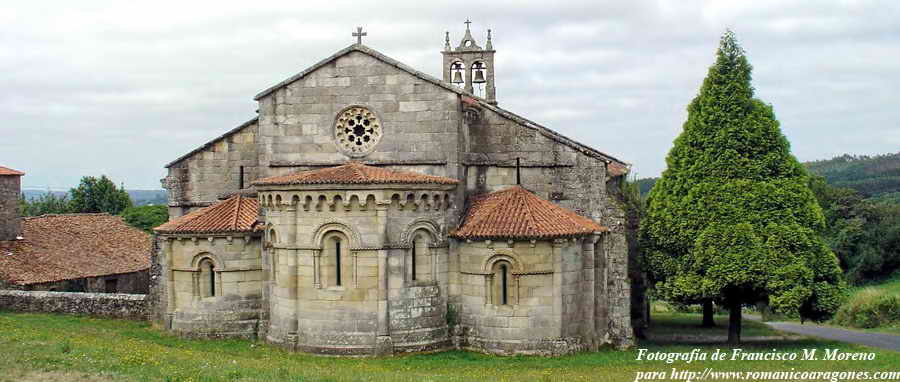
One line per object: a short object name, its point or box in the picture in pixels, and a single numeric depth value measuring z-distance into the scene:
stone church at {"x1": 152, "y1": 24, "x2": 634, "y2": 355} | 22.95
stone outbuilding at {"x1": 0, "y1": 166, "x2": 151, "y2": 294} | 34.72
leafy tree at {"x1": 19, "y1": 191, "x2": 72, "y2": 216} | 75.06
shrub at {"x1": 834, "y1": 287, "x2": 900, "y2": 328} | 32.59
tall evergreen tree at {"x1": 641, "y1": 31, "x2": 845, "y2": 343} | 24.08
